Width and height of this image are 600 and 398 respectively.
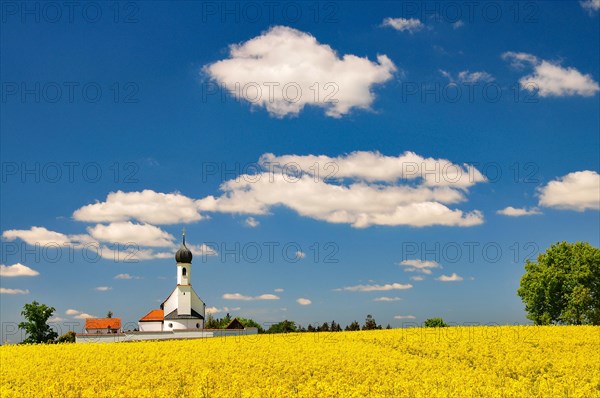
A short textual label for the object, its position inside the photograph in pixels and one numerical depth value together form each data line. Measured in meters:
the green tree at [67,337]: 65.44
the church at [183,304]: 87.88
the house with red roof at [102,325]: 104.94
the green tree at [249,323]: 121.59
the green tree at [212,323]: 97.44
